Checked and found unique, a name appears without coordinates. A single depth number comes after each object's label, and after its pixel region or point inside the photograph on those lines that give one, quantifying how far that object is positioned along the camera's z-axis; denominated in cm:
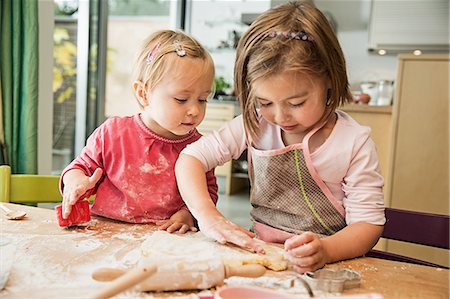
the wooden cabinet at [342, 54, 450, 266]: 283
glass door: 342
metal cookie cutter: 72
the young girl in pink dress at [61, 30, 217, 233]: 111
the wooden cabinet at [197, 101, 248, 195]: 466
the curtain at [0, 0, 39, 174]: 231
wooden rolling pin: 69
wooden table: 71
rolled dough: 80
